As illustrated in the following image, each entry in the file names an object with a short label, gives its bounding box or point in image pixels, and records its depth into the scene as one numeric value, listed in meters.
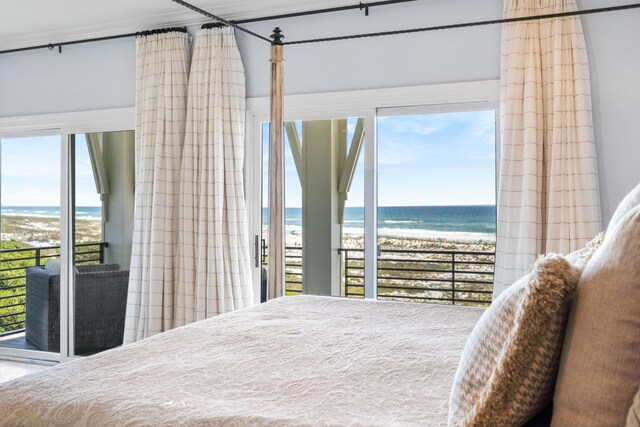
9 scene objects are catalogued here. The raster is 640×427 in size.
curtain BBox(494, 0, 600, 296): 3.11
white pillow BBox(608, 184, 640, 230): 1.16
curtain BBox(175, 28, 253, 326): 3.92
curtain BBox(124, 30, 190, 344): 4.08
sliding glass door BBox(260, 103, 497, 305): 3.61
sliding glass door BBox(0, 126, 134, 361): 4.66
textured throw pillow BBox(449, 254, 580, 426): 0.90
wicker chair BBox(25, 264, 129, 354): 4.66
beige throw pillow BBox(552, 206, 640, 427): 0.81
